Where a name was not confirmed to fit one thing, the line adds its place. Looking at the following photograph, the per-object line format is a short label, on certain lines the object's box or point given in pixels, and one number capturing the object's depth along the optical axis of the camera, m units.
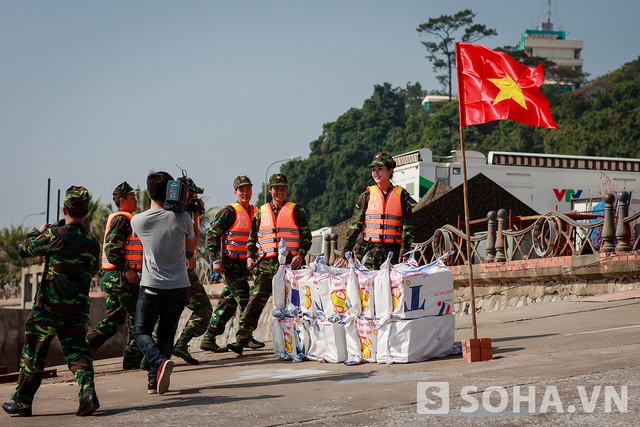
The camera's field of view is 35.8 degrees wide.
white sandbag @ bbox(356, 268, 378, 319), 8.90
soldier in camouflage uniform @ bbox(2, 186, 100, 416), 7.02
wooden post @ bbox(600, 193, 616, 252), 13.82
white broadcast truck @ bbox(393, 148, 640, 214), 31.97
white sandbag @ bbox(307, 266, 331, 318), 9.48
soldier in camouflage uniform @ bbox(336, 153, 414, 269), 10.12
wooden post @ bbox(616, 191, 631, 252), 13.66
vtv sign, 32.23
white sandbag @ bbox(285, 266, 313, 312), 9.85
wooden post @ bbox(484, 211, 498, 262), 16.59
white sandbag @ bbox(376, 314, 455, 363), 8.62
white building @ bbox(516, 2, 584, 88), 185.50
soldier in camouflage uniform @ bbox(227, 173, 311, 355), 10.77
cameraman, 7.76
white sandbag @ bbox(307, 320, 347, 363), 9.30
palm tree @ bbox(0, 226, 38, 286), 72.56
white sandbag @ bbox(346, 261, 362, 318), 9.05
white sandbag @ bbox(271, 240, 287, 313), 10.15
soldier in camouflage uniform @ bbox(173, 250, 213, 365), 10.37
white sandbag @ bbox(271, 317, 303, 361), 9.91
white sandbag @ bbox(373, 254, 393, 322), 8.69
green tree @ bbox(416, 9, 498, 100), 120.62
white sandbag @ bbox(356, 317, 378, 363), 8.89
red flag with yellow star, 8.65
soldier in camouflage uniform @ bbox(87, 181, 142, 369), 10.12
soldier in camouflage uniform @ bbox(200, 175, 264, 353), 11.28
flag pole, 8.32
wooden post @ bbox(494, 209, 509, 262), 16.23
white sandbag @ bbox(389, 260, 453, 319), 8.61
